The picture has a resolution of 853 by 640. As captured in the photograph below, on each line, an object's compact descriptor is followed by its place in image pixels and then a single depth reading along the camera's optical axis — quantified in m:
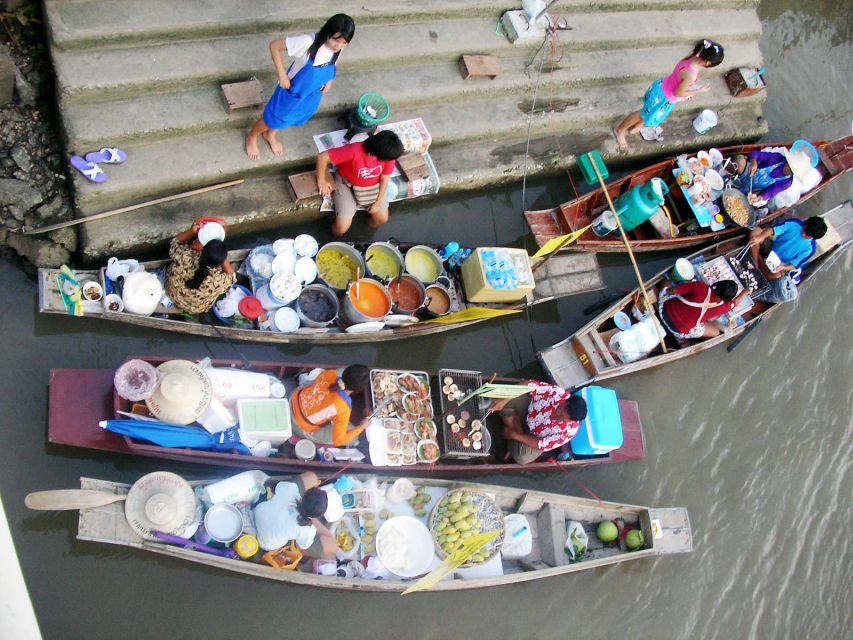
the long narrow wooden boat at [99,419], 7.23
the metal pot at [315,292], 8.23
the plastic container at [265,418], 7.27
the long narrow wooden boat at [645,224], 9.99
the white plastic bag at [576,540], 8.47
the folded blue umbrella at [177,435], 6.95
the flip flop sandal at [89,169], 7.79
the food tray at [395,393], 8.02
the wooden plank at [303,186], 8.66
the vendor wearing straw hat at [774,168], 10.93
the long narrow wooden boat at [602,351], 9.33
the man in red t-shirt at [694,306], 9.30
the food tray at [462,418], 8.21
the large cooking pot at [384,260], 8.88
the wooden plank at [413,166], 9.27
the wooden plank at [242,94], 8.40
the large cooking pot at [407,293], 8.74
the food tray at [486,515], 7.89
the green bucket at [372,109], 8.80
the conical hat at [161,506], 6.72
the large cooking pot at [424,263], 9.09
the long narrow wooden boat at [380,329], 7.53
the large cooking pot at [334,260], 8.62
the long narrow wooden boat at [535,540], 6.84
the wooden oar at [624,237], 9.50
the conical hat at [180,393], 6.83
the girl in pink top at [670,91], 9.16
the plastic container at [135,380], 6.92
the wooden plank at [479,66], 9.83
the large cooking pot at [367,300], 8.26
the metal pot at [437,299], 8.98
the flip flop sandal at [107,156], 7.89
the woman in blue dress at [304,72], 6.93
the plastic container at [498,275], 8.81
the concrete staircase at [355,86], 8.00
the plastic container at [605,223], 9.95
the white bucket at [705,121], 11.44
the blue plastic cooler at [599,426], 8.65
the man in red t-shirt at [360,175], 7.73
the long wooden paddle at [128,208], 7.72
